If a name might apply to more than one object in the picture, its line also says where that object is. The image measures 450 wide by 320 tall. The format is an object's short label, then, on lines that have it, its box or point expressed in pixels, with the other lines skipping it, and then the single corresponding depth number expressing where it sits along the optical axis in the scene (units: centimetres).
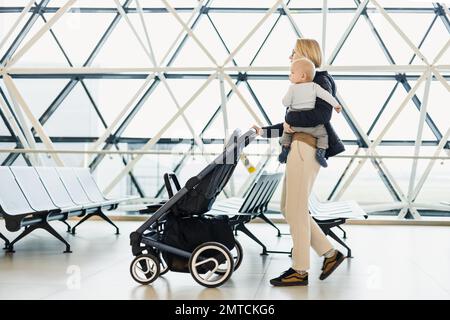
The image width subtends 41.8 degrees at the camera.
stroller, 471
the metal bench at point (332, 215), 620
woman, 468
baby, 467
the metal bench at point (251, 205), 614
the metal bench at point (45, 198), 648
